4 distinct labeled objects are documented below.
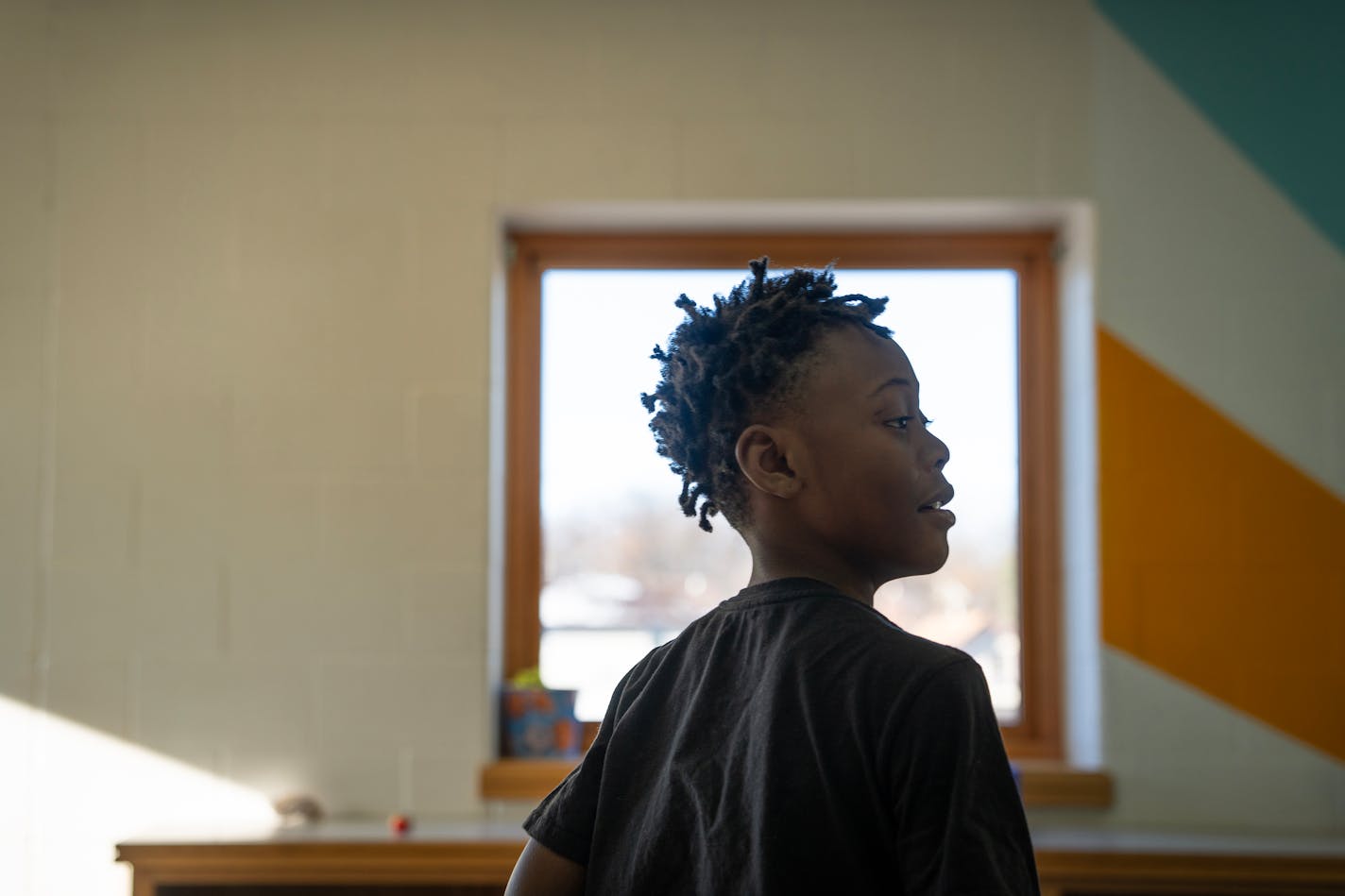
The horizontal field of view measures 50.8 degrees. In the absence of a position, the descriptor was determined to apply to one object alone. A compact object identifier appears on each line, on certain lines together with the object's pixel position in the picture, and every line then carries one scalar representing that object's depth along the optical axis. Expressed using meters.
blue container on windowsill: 2.85
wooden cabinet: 2.38
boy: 0.77
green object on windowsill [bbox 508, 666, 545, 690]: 2.88
